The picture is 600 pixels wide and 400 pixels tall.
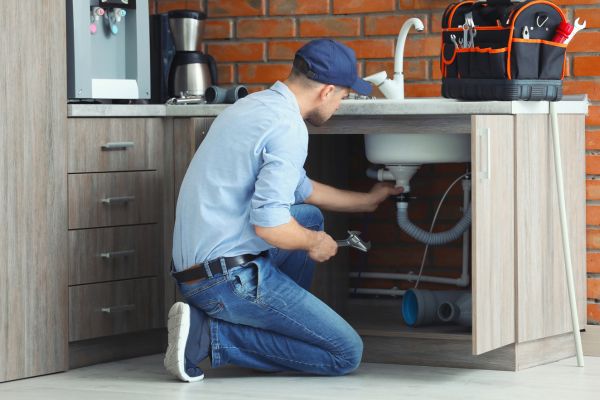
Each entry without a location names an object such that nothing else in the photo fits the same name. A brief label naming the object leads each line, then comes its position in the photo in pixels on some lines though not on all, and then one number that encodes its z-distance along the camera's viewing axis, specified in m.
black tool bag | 4.08
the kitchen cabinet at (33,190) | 4.15
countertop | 4.09
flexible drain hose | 4.79
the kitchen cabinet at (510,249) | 4.00
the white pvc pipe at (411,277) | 5.06
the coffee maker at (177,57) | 5.07
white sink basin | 4.40
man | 3.95
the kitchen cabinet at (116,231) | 4.43
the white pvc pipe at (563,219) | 4.29
